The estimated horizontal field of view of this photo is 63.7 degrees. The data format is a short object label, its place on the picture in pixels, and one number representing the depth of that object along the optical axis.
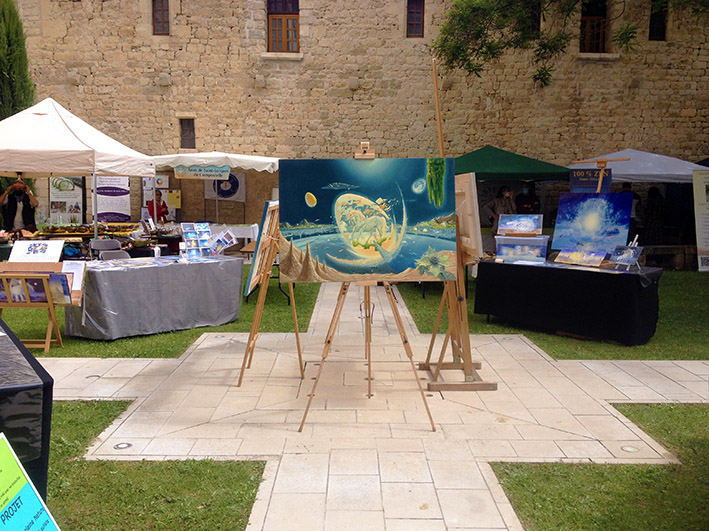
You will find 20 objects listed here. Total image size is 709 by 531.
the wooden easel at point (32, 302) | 5.35
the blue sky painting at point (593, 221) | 6.07
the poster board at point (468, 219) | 4.16
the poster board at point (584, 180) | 9.05
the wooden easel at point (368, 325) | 3.63
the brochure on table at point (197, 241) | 6.94
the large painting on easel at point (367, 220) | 3.72
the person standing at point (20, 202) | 9.61
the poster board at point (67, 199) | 14.33
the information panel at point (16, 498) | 1.24
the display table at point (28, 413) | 1.36
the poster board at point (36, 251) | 5.67
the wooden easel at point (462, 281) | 4.19
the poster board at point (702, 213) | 10.05
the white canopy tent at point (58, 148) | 7.27
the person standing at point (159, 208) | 14.63
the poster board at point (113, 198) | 14.10
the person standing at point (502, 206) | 10.41
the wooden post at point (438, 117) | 3.95
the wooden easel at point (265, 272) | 4.39
